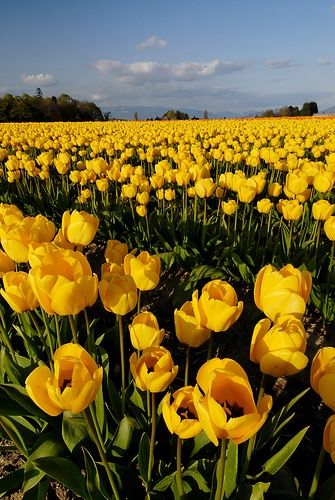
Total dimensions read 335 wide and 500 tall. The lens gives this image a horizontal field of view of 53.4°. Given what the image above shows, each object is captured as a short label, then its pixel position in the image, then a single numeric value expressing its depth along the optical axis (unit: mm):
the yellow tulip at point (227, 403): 284
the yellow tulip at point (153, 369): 375
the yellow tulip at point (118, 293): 467
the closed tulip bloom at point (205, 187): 1160
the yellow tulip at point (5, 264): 583
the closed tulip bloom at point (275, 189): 1271
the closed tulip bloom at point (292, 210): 1017
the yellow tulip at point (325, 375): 315
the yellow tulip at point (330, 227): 869
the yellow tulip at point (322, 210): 990
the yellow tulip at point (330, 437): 301
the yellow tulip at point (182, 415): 336
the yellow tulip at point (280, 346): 341
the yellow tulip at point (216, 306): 401
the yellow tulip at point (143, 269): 529
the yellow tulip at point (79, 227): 587
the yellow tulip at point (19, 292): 491
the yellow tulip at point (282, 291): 396
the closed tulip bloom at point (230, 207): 1194
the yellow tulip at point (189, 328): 425
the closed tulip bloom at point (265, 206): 1150
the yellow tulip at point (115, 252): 618
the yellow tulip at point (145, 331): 425
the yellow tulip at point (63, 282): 408
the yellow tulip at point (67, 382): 317
